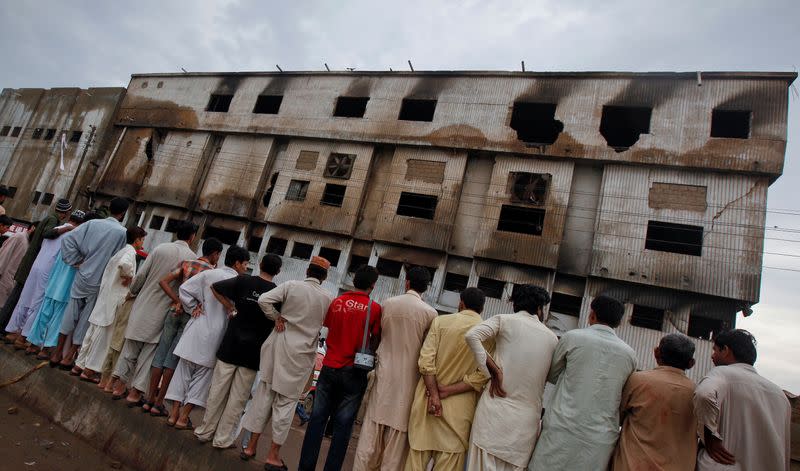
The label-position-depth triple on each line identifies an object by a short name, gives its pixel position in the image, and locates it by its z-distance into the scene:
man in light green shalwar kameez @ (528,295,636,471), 2.74
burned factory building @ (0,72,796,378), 13.54
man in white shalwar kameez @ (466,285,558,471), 2.91
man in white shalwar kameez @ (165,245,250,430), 3.89
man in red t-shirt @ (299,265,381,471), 3.41
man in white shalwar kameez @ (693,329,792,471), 2.45
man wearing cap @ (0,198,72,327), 5.82
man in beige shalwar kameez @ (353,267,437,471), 3.29
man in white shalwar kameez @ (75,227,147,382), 4.63
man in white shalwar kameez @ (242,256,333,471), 3.50
